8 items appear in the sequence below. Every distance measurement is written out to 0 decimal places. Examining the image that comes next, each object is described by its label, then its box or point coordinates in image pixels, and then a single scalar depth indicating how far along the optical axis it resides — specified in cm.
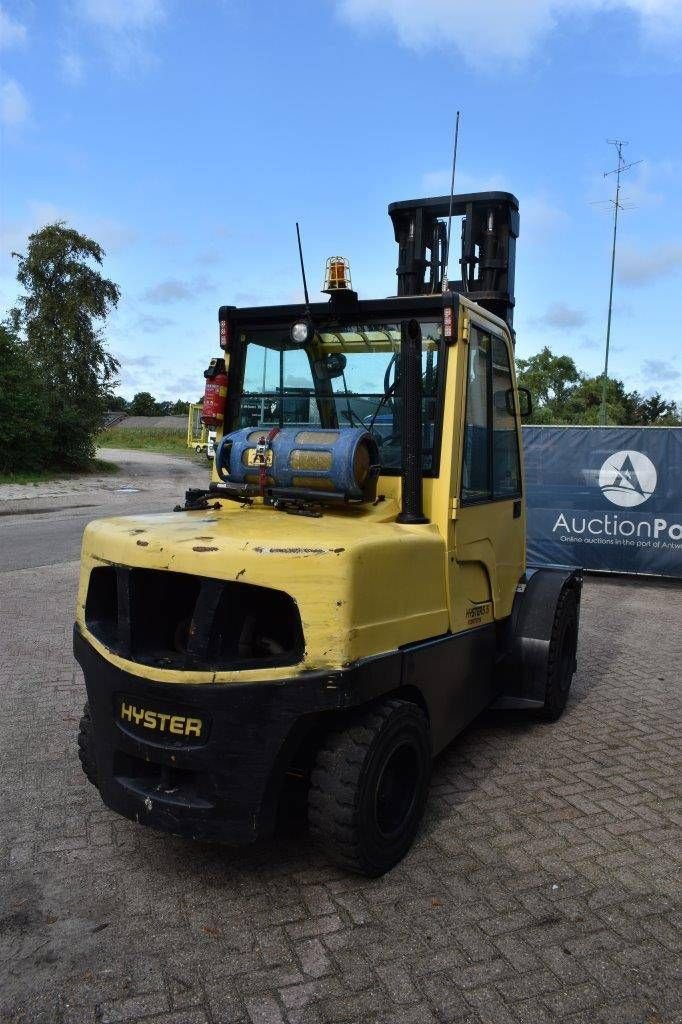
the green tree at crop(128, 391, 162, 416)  13062
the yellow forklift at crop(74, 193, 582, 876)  309
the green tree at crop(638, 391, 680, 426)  4619
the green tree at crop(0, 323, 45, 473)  2753
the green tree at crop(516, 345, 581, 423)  4147
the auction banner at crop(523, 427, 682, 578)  1066
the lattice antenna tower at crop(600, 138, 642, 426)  2488
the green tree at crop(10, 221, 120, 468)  3594
